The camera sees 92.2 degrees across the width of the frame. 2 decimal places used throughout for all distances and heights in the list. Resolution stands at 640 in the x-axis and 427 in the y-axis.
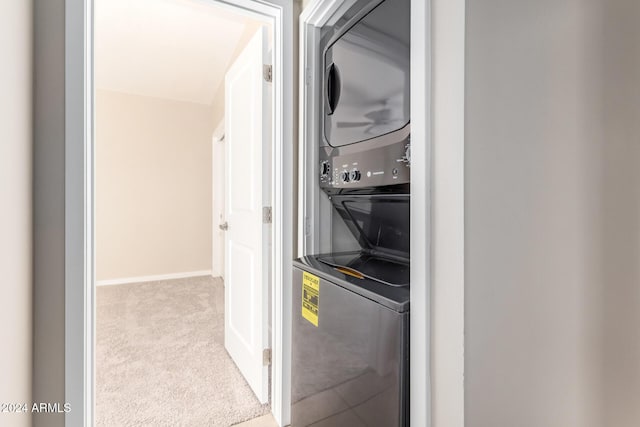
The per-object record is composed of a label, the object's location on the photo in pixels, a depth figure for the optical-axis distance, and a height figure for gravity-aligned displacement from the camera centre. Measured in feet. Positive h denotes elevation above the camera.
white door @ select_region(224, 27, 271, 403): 5.69 +0.01
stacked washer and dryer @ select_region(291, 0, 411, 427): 2.86 -0.61
